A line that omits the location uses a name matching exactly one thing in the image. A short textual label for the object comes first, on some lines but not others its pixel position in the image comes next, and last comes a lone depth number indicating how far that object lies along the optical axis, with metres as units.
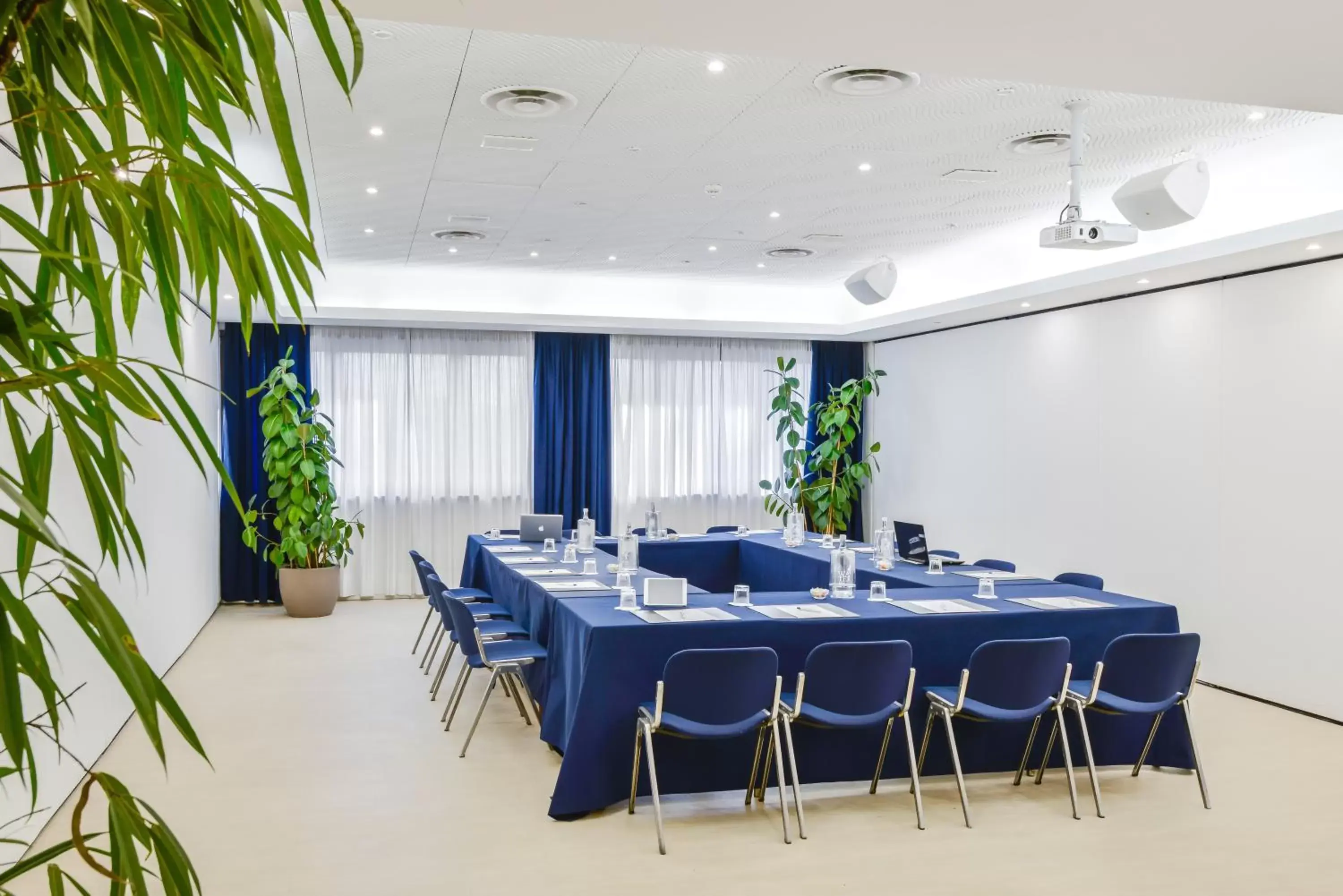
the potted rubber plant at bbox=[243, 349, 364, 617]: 9.44
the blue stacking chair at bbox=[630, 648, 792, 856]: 4.09
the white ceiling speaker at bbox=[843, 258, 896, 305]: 7.81
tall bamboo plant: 0.95
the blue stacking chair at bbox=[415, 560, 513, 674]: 6.55
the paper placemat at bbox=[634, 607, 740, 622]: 4.61
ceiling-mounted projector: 5.50
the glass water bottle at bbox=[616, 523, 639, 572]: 6.05
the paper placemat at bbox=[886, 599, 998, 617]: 4.96
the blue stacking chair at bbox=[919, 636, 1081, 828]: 4.39
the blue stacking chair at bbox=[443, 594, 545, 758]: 5.20
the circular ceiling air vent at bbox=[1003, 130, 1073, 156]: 5.64
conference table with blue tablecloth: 4.38
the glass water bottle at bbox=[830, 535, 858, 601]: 5.48
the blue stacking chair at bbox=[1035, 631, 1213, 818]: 4.52
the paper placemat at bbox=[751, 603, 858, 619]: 4.79
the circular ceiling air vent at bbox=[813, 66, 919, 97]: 4.67
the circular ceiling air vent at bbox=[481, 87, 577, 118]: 5.01
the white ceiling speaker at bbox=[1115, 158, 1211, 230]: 5.27
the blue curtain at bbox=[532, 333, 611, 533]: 11.09
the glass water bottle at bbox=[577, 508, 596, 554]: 7.43
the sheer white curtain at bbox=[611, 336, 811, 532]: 11.41
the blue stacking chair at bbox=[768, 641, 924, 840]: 4.25
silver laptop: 8.02
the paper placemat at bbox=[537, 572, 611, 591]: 5.54
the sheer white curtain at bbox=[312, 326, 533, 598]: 10.64
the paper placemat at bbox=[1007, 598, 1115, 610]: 5.12
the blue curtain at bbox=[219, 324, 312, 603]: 10.28
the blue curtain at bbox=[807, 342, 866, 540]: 11.91
